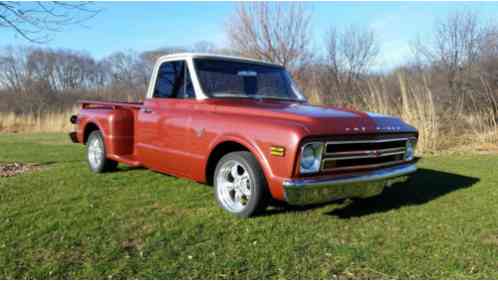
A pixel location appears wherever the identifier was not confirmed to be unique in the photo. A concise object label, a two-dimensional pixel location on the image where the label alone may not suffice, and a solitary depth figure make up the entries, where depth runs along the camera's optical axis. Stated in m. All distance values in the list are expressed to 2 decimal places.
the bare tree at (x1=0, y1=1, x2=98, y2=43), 6.73
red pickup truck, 3.58
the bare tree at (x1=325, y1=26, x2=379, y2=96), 12.89
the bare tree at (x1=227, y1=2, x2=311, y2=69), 18.45
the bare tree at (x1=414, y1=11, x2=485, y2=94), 14.83
